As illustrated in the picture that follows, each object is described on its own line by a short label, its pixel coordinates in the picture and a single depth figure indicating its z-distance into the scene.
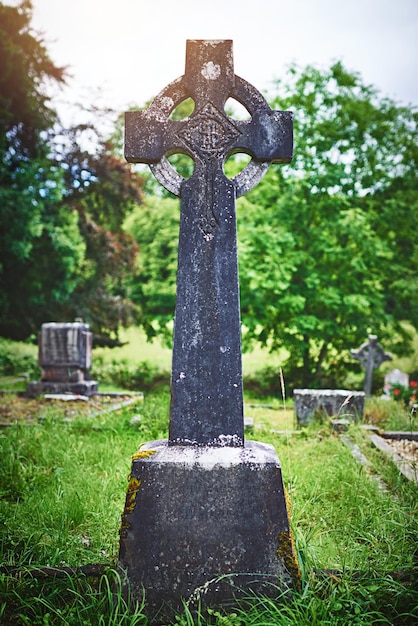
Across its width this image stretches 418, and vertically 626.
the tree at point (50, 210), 11.17
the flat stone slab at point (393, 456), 4.55
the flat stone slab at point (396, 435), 6.84
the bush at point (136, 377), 12.50
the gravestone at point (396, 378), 11.00
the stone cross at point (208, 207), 2.62
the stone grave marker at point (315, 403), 7.25
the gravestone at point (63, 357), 10.26
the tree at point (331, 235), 10.41
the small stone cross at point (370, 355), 10.12
